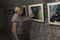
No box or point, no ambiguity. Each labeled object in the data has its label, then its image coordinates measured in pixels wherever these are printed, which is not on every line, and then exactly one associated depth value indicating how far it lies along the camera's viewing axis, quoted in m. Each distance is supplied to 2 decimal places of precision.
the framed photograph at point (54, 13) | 0.99
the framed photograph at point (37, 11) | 1.17
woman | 1.32
